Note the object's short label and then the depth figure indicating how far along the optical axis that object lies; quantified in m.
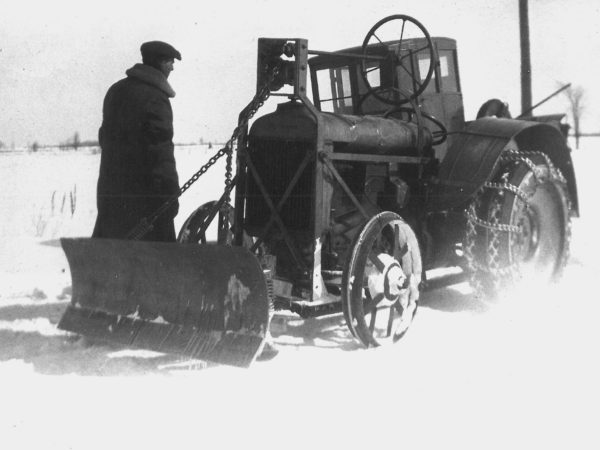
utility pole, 11.36
